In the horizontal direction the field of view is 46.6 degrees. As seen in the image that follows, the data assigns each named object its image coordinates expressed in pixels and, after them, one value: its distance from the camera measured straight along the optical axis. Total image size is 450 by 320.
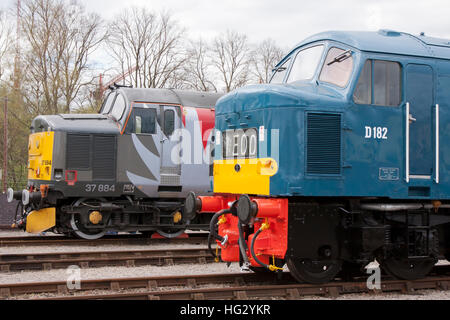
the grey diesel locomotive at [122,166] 11.91
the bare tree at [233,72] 40.62
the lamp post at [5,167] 29.92
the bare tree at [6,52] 32.94
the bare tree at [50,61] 31.20
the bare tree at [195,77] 38.31
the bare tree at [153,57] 36.19
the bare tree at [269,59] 43.03
